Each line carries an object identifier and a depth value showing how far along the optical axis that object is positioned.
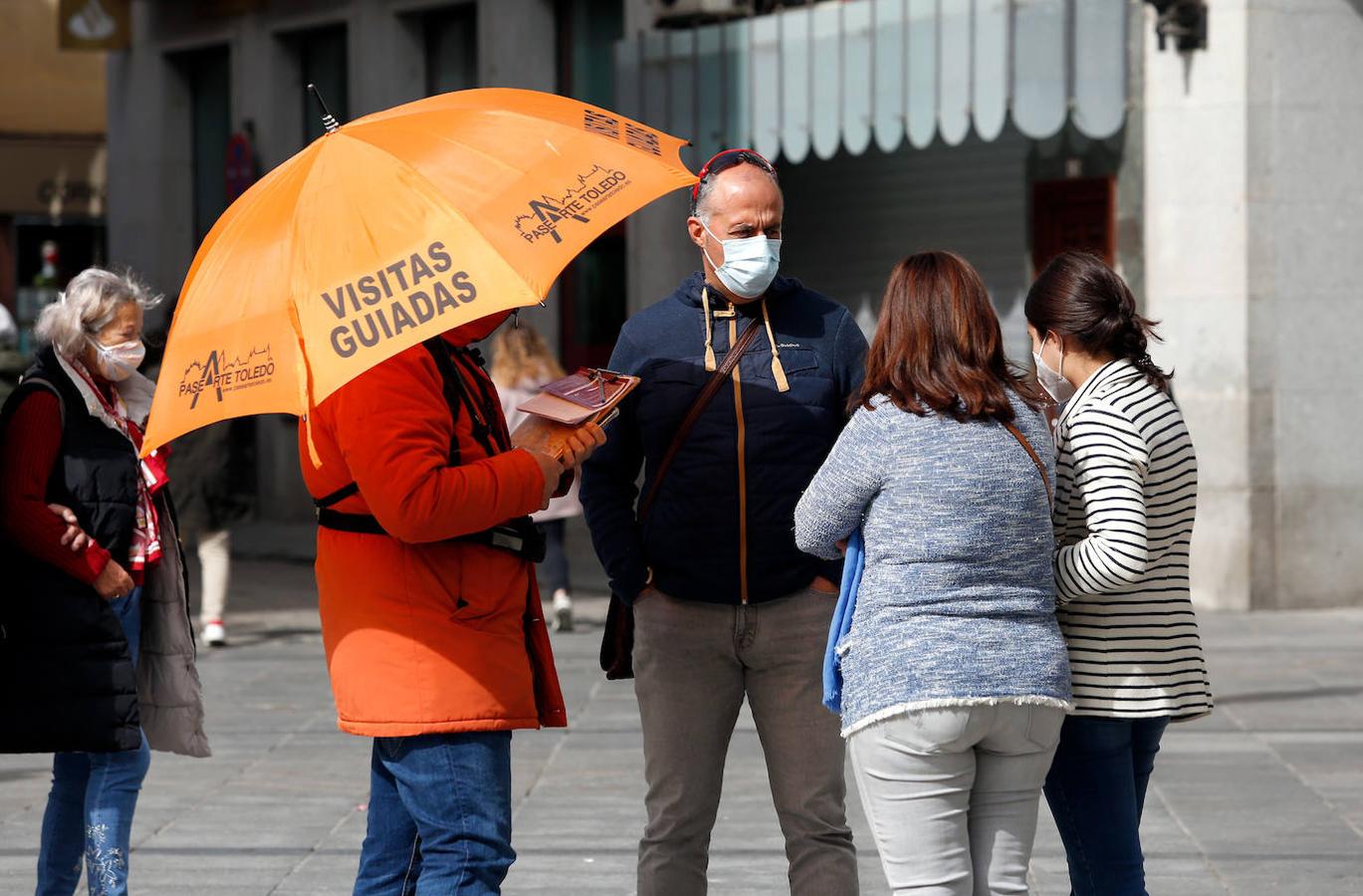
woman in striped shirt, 7.50
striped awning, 24.60
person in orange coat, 7.31
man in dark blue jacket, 8.47
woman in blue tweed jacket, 7.13
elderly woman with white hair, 9.45
